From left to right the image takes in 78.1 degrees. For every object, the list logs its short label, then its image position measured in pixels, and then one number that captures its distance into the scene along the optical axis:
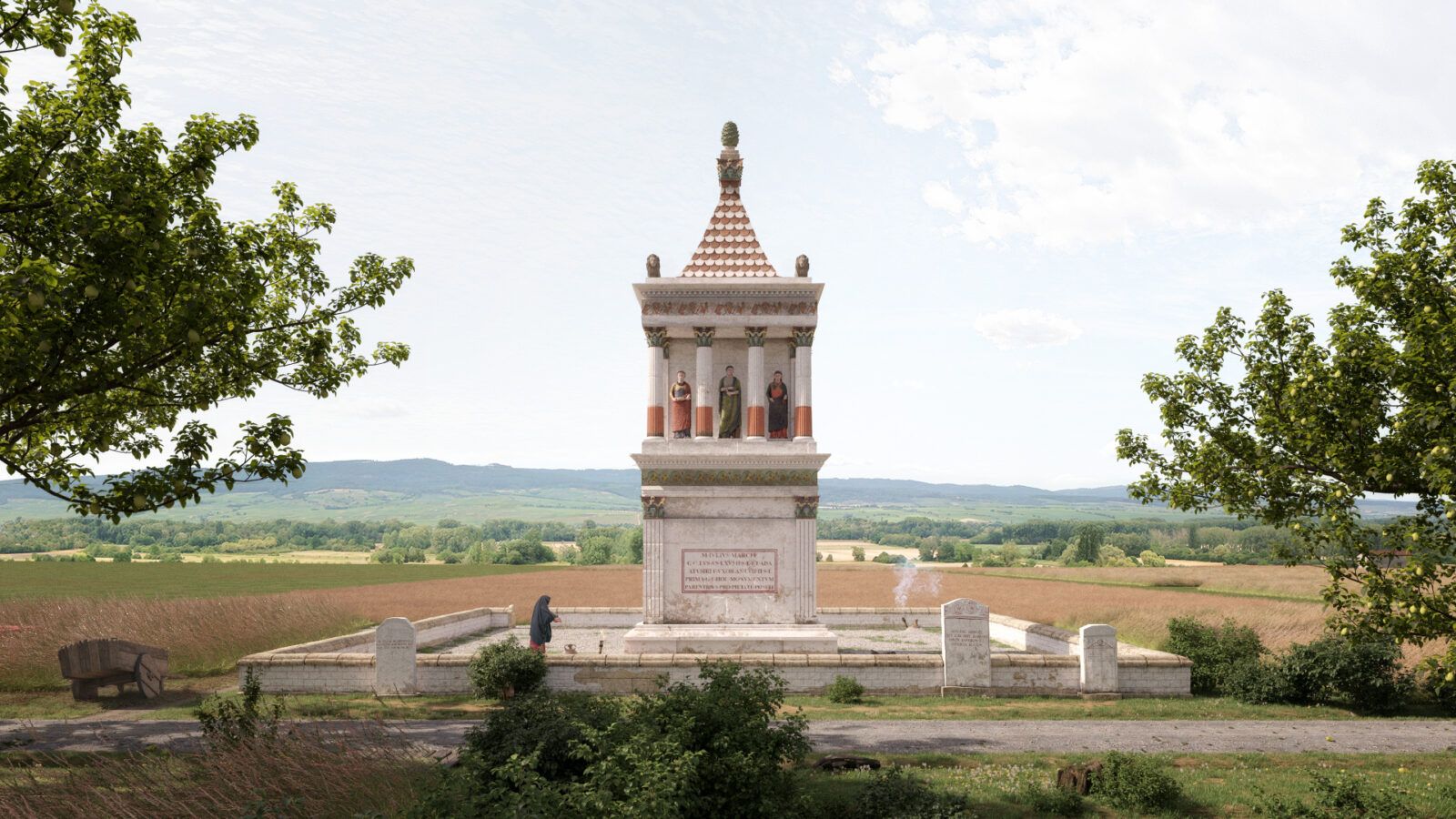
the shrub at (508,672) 19.77
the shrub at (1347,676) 19.48
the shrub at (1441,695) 19.52
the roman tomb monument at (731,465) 24.53
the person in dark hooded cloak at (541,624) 22.38
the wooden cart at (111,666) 20.31
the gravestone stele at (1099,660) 20.38
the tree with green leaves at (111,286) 11.41
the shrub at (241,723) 12.62
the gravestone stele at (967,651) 20.64
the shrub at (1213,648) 21.23
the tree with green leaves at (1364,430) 11.00
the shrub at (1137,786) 12.20
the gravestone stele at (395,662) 20.48
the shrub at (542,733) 11.15
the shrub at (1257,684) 20.16
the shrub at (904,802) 10.84
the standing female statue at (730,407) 25.95
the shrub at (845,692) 20.06
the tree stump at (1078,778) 12.63
